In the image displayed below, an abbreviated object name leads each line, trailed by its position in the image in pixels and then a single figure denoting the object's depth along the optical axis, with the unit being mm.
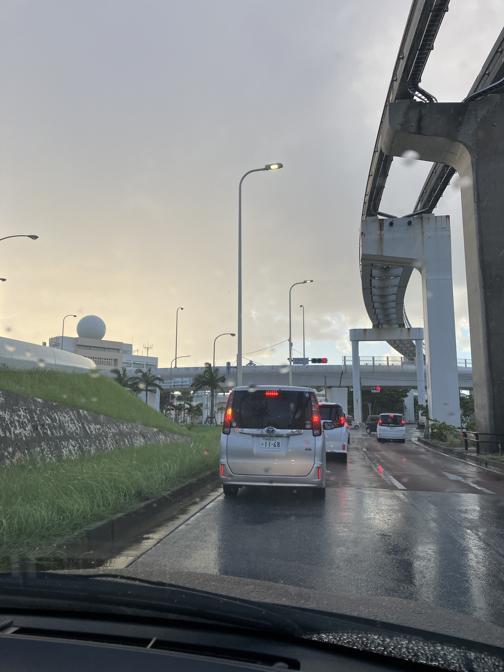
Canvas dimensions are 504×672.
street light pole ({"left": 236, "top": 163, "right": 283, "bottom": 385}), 22969
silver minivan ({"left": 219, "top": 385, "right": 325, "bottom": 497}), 9438
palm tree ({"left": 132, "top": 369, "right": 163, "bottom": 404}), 65375
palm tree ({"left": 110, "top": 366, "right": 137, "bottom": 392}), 62969
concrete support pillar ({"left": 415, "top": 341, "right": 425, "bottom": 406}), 61281
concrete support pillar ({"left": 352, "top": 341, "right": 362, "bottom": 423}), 61719
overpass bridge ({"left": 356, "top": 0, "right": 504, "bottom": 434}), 20016
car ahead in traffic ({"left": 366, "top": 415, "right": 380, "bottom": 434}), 47469
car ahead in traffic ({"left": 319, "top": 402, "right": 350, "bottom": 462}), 17938
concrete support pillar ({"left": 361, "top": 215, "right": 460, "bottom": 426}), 32938
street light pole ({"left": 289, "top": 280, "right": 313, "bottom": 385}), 44281
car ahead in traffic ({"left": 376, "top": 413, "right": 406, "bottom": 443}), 33656
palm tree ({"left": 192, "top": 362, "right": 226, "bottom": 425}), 61250
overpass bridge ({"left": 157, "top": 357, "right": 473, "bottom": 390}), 68000
